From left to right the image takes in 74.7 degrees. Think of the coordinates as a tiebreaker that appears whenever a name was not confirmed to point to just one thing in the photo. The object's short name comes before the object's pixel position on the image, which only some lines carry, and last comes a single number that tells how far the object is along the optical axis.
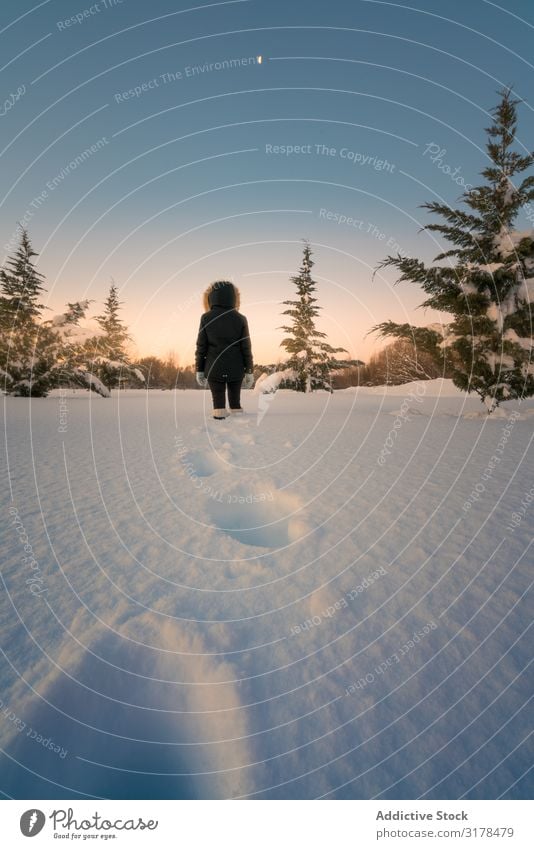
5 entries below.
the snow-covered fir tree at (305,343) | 22.89
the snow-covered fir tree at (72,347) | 13.74
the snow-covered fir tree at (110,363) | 15.83
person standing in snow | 7.11
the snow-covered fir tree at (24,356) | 13.24
